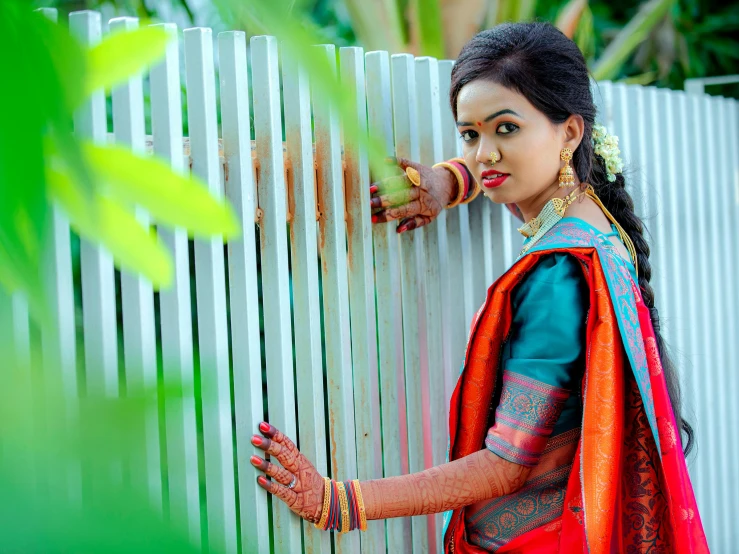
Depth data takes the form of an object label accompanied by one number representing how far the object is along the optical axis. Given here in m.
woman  2.34
